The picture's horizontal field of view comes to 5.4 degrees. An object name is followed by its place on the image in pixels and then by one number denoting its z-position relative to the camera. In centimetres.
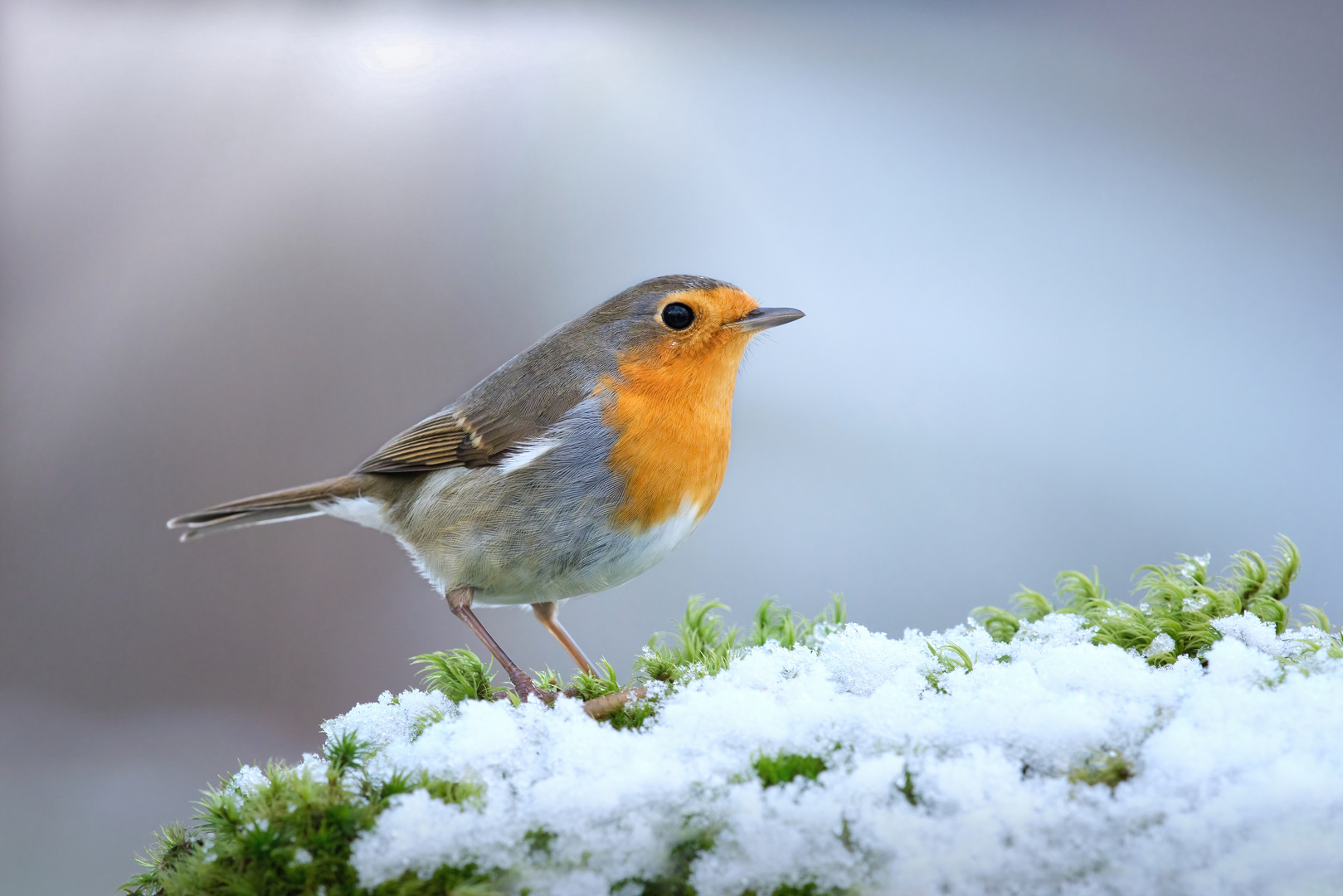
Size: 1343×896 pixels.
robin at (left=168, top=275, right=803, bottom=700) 261
